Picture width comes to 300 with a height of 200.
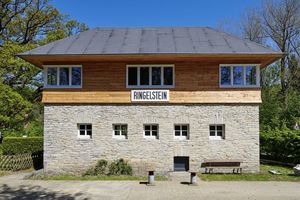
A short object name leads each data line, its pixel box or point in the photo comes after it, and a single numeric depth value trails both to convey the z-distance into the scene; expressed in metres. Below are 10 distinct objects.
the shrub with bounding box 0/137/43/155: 14.53
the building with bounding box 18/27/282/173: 11.36
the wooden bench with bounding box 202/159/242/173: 11.10
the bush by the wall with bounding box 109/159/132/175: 11.07
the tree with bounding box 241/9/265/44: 25.09
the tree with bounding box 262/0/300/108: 23.40
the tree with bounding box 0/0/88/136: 16.20
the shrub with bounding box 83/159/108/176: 11.20
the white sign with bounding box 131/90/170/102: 11.37
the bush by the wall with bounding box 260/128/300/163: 12.88
